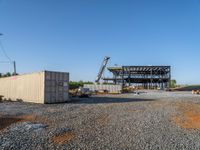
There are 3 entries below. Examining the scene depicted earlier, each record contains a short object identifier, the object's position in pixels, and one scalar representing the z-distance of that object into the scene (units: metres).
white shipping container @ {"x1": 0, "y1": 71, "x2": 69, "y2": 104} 17.06
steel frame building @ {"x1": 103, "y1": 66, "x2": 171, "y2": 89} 50.37
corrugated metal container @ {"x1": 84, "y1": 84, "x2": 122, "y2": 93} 37.10
